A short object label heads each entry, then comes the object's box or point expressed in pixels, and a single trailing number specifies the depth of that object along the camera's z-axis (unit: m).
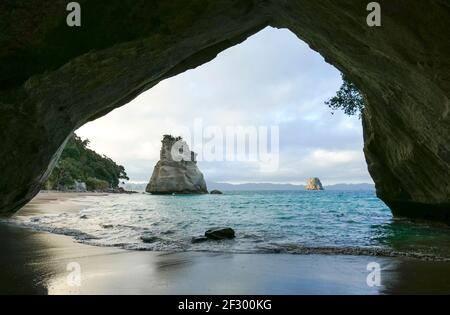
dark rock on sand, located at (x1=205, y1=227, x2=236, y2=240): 11.40
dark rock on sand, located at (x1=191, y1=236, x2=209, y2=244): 10.96
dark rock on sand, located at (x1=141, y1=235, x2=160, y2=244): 10.91
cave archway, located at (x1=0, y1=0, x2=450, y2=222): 7.31
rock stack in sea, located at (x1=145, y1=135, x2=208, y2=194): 83.69
